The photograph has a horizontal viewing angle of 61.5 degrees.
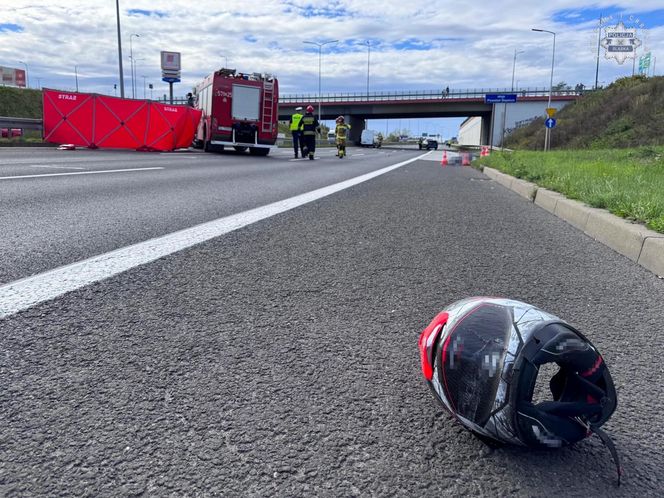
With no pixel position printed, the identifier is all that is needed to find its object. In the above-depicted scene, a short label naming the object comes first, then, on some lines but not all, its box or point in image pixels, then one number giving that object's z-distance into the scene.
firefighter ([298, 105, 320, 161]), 19.89
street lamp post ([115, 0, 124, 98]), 31.11
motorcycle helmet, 1.43
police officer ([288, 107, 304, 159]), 20.14
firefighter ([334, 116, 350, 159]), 21.92
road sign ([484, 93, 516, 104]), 38.53
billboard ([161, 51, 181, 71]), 57.91
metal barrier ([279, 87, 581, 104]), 66.31
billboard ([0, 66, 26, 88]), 91.69
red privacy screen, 20.20
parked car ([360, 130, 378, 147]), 72.50
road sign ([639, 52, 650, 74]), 62.31
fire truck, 20.78
